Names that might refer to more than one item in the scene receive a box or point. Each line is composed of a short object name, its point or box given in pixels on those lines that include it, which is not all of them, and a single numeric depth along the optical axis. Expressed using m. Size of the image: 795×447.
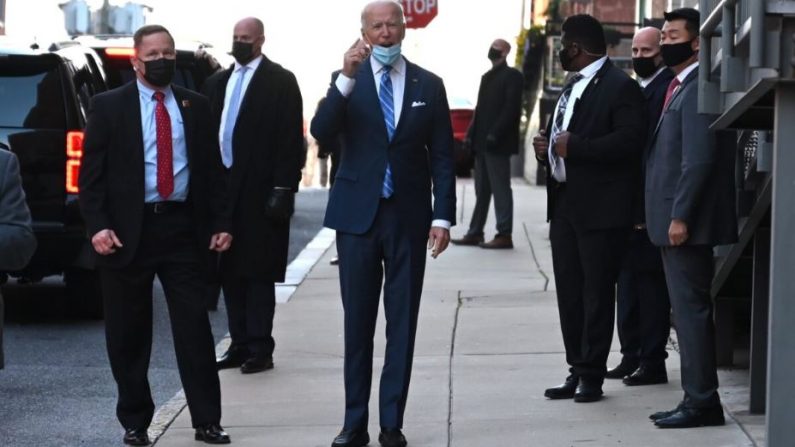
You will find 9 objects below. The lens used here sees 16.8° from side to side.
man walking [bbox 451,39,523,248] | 24.91
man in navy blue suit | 11.56
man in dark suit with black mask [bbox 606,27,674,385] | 13.69
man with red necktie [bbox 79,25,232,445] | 11.78
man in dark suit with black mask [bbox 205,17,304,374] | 14.99
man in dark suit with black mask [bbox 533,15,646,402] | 12.97
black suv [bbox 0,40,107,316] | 17.23
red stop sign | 26.48
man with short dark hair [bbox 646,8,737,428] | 11.77
